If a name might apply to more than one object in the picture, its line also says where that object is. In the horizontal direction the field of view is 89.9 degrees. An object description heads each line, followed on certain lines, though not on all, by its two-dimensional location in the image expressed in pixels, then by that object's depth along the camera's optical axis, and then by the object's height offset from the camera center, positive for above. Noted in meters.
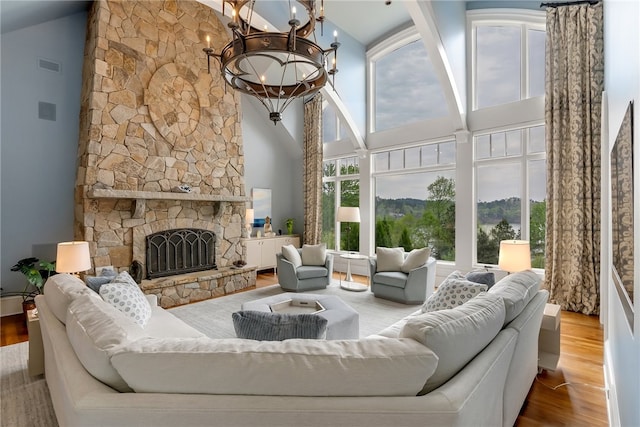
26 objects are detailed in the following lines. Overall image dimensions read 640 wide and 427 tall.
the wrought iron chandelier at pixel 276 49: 2.34 +1.31
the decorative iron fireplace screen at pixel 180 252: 4.87 -0.55
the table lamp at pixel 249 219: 6.73 -0.02
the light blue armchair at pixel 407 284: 4.56 -0.95
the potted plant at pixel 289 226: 7.61 -0.18
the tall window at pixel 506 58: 4.88 +2.60
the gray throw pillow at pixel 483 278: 2.77 -0.51
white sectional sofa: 1.07 -0.59
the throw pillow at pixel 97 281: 2.68 -0.55
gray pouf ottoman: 2.95 -0.92
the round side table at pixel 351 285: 5.39 -1.17
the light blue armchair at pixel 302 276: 5.20 -0.94
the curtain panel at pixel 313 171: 7.28 +1.11
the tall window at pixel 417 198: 5.71 +0.41
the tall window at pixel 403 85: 5.96 +2.63
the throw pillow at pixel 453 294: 2.49 -0.59
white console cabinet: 6.62 -0.67
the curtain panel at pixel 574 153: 4.09 +0.89
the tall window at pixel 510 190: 4.82 +0.47
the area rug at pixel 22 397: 2.12 -1.33
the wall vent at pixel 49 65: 4.46 +2.13
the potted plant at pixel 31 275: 3.76 -0.73
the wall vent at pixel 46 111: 4.45 +1.48
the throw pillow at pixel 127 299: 2.47 -0.65
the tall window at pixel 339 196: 7.14 +0.52
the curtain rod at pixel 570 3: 4.12 +2.93
